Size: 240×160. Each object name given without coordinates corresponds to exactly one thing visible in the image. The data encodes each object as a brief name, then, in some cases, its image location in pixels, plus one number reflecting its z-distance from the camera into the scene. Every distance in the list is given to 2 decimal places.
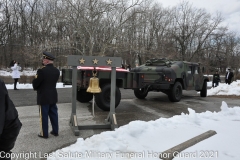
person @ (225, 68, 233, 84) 18.30
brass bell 5.76
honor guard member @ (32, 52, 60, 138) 4.86
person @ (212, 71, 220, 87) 19.89
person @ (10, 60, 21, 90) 13.56
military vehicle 7.48
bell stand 5.36
